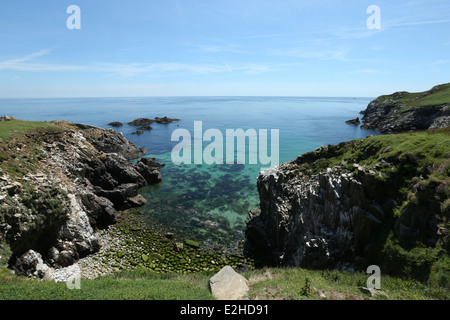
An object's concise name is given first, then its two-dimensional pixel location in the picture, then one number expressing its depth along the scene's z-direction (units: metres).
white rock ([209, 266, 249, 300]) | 13.84
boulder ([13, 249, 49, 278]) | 18.67
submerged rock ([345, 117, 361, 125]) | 136.86
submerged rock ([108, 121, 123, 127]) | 128.12
